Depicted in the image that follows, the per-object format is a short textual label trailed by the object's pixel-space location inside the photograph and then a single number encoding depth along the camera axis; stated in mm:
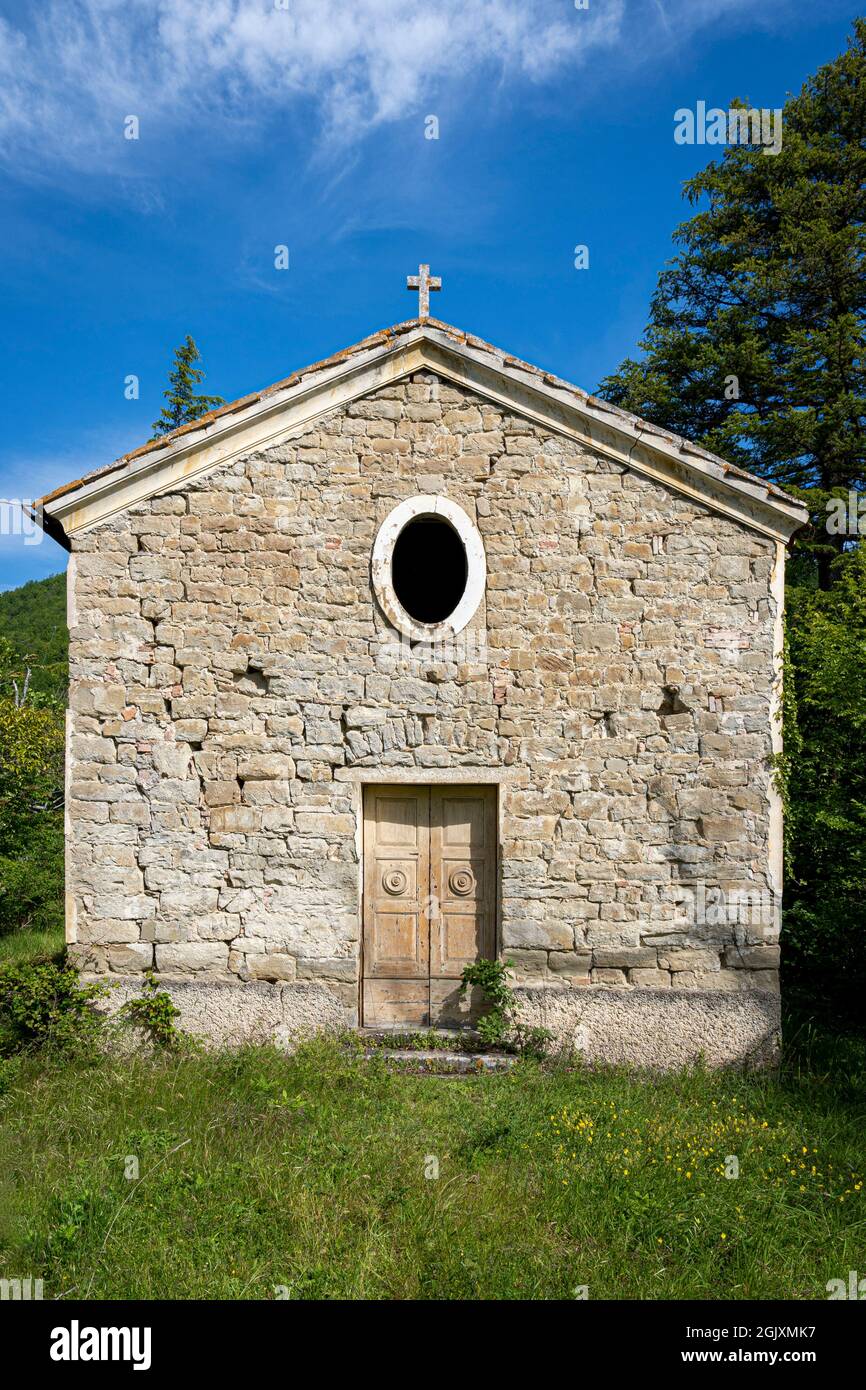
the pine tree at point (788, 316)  11031
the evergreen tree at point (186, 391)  21266
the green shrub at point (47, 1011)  5621
